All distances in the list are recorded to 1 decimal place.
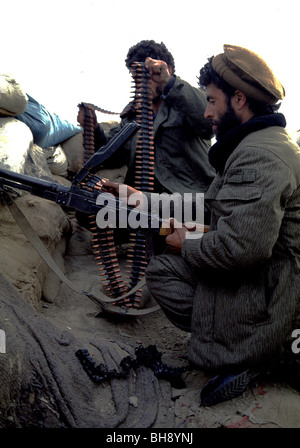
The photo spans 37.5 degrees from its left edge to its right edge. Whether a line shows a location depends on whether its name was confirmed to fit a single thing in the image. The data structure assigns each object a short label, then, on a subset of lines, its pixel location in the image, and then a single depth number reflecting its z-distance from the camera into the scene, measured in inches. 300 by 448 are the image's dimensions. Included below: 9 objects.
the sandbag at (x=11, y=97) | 165.5
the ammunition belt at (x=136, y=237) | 179.2
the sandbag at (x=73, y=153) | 235.3
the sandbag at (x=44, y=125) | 197.9
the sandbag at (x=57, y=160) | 216.4
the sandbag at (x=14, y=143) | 154.0
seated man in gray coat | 96.8
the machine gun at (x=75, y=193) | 137.2
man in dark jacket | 183.0
